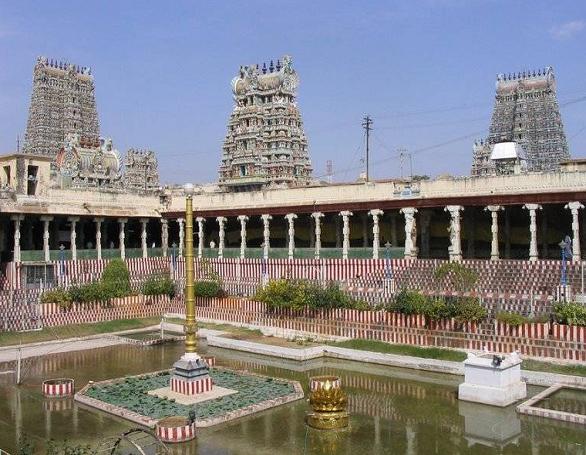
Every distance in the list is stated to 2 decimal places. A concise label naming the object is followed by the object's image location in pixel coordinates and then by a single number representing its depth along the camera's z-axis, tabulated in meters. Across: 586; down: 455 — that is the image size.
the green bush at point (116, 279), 35.22
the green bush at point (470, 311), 24.61
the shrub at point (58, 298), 32.38
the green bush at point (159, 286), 37.13
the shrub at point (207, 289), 34.88
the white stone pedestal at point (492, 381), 19.03
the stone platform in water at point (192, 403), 18.05
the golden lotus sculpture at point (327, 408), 17.19
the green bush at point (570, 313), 22.55
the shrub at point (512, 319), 23.55
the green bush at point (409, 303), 26.08
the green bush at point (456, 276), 27.16
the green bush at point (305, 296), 28.98
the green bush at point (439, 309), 25.16
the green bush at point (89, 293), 33.19
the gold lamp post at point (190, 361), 19.89
